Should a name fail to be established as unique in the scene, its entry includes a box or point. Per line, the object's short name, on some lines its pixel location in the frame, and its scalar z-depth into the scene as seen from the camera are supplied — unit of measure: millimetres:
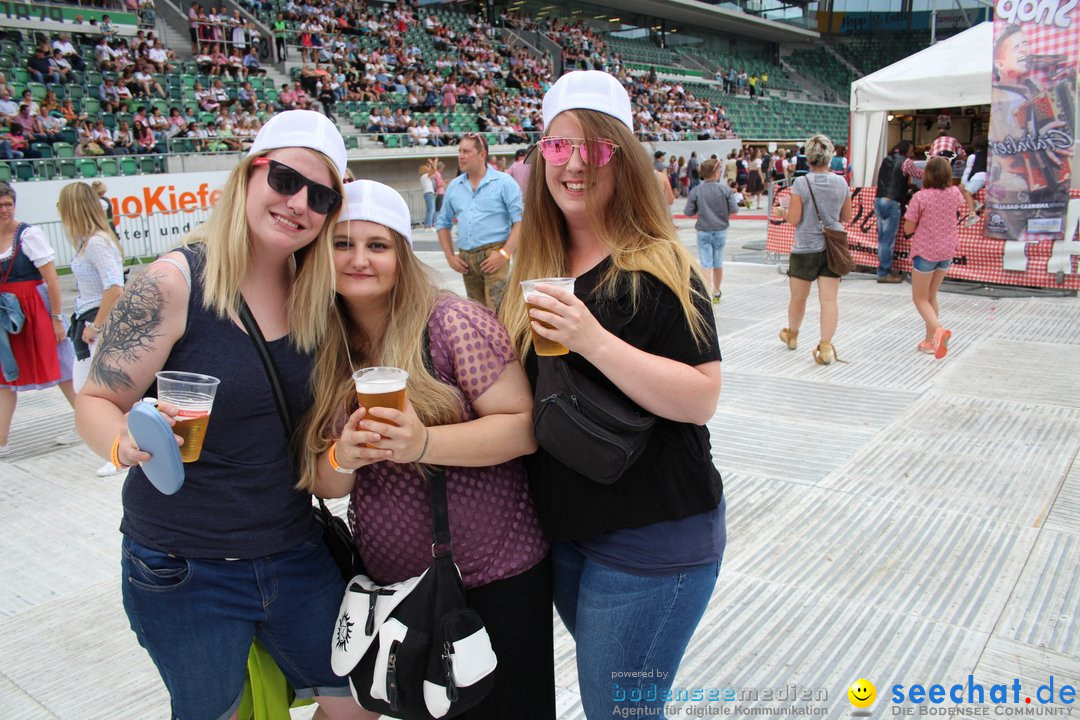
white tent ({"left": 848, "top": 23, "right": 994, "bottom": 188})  10633
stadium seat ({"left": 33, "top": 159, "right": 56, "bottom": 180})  12859
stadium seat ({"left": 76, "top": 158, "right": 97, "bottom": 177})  13172
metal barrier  12594
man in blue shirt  6488
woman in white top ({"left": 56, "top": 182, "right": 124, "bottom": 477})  5113
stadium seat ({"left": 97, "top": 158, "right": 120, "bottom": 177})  13438
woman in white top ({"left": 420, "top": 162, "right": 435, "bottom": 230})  18625
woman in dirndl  5223
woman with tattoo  1719
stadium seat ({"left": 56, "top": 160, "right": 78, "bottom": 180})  13203
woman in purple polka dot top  1752
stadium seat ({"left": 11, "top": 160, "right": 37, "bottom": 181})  12648
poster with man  8445
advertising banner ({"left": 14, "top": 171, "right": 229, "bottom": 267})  12609
